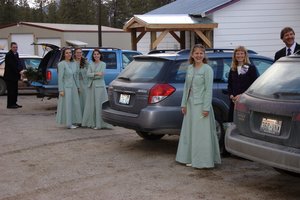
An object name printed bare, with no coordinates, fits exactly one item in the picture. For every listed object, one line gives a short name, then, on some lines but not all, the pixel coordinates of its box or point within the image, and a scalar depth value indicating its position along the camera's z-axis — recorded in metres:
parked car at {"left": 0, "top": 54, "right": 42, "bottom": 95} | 18.78
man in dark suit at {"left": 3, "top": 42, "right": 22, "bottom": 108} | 14.74
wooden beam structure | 17.94
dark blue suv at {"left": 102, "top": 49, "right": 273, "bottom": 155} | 7.58
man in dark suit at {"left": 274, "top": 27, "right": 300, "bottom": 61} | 7.91
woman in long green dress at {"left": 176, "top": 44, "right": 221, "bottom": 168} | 6.84
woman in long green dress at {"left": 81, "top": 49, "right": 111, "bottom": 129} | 10.45
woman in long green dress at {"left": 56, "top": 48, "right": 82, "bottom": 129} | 10.53
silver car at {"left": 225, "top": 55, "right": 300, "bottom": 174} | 5.05
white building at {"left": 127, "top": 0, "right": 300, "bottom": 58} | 19.34
